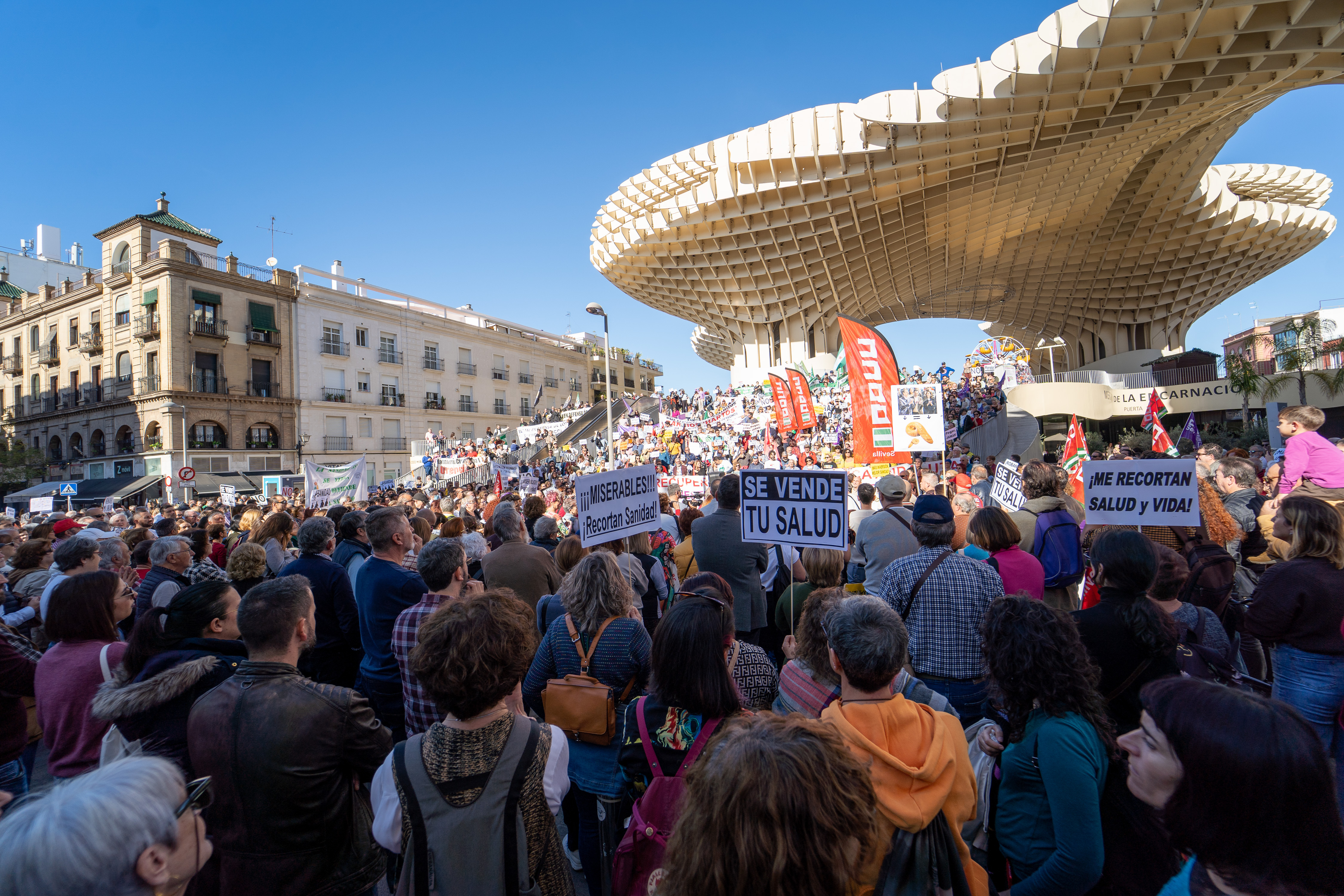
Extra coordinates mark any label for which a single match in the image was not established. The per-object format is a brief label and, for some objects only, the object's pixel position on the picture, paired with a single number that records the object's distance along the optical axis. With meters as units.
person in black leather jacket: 2.16
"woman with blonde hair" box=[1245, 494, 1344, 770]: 3.25
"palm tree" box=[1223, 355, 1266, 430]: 27.53
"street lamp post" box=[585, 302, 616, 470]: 15.36
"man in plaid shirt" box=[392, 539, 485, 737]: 3.23
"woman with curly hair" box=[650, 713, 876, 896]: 1.20
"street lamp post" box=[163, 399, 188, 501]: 29.16
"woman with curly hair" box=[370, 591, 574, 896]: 1.98
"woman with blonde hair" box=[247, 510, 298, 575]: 6.08
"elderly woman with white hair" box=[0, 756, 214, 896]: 1.17
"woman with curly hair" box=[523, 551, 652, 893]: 2.90
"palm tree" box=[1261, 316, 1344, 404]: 26.34
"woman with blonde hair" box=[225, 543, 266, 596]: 4.52
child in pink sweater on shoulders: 5.46
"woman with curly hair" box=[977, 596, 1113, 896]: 1.98
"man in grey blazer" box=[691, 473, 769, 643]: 5.04
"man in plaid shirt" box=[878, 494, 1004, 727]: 3.21
